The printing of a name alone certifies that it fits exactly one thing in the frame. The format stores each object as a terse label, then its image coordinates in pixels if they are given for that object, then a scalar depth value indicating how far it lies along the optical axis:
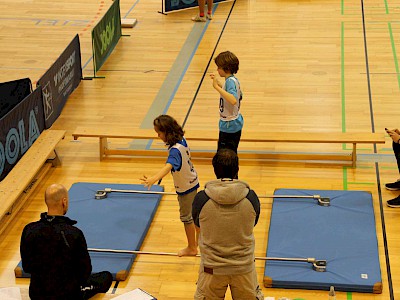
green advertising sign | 18.72
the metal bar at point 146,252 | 10.67
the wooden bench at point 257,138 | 13.85
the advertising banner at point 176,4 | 23.86
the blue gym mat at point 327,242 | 10.32
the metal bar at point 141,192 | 12.53
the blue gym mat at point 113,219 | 10.93
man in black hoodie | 8.37
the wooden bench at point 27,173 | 12.26
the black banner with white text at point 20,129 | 13.02
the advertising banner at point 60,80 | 15.44
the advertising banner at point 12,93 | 14.43
